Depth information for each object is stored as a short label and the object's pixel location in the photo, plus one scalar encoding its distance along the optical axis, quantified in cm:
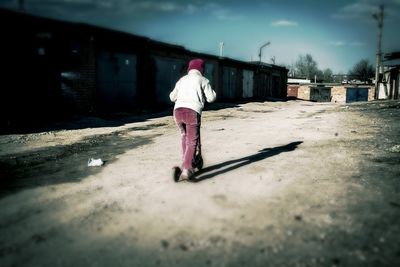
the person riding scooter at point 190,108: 453
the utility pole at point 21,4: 2219
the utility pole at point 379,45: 3497
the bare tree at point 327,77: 7781
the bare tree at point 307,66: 10012
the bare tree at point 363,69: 7210
